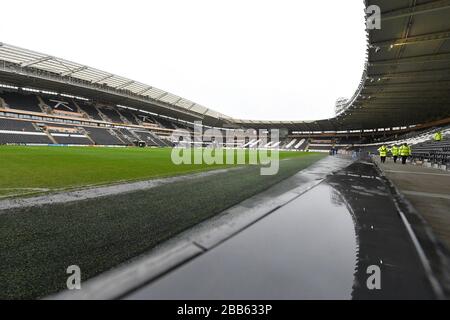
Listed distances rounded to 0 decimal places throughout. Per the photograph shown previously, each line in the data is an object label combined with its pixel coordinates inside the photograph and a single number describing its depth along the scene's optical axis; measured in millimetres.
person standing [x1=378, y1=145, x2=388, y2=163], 18250
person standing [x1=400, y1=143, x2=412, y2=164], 16500
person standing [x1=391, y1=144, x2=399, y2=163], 19286
